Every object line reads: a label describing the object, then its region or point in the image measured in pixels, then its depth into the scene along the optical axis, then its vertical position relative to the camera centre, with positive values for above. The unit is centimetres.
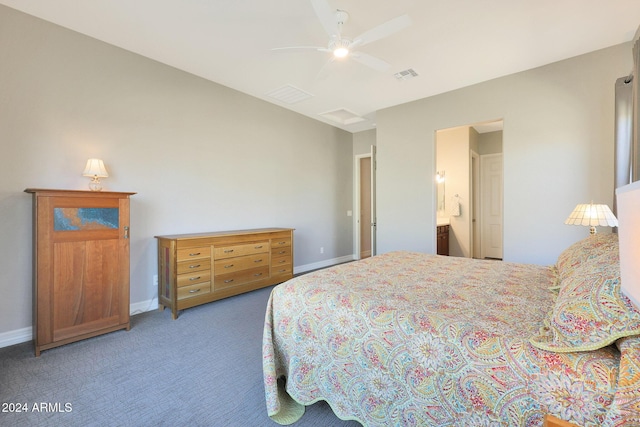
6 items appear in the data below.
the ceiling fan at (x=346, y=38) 198 +140
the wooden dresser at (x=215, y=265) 303 -64
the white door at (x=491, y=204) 605 +19
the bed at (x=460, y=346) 88 -52
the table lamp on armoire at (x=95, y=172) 264 +39
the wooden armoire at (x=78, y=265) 223 -46
